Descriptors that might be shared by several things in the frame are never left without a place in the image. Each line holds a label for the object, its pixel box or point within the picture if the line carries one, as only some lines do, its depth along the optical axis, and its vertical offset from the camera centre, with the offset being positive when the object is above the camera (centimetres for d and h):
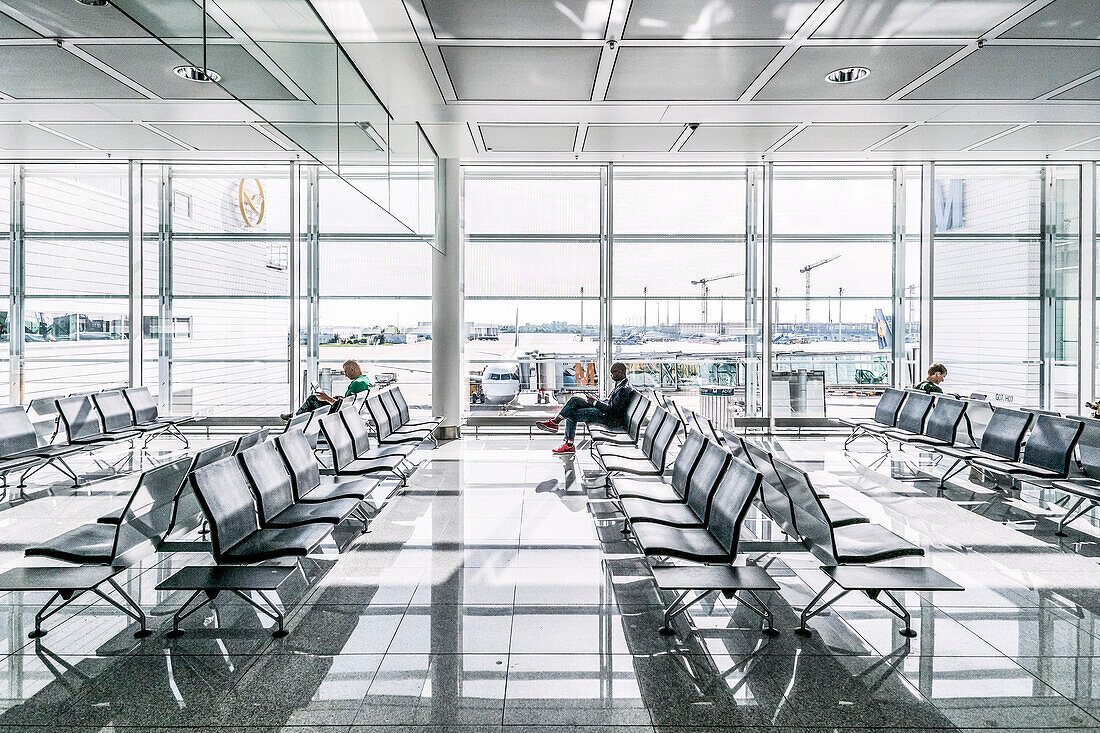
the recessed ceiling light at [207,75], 333 +155
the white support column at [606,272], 937 +136
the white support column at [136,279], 920 +120
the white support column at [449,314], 915 +71
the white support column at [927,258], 943 +159
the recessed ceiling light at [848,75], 580 +268
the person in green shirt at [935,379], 789 -18
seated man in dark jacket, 769 -59
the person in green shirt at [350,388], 727 -31
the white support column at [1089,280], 939 +126
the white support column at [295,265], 942 +143
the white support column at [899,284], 962 +122
